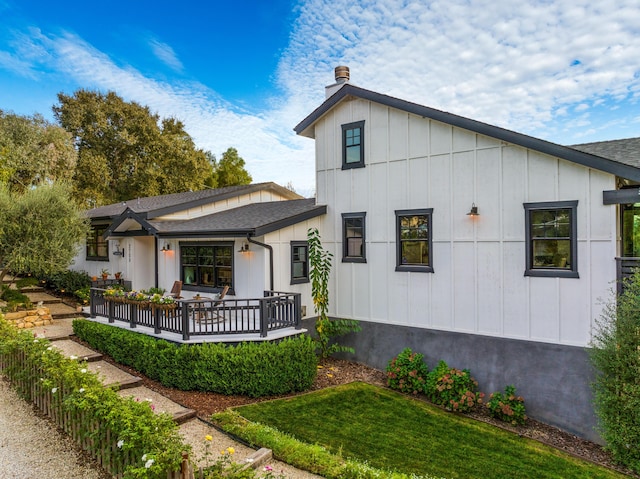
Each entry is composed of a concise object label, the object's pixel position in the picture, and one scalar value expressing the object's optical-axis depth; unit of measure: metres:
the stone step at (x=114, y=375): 8.09
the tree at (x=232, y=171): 34.53
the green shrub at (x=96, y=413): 3.89
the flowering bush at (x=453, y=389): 8.59
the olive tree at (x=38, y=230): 12.41
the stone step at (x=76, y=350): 9.59
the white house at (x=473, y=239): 7.78
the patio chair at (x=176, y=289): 11.89
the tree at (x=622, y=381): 6.22
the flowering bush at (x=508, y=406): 8.21
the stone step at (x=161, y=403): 6.75
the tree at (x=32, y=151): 20.89
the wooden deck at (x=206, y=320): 9.07
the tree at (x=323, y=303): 10.73
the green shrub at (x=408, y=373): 9.45
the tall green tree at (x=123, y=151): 28.89
